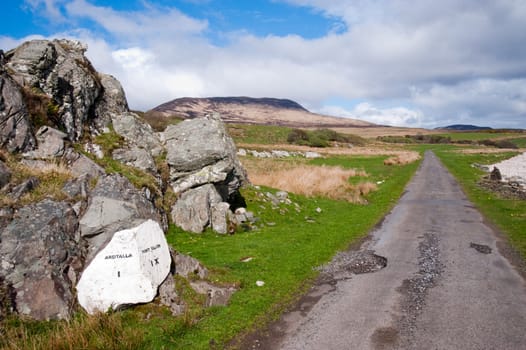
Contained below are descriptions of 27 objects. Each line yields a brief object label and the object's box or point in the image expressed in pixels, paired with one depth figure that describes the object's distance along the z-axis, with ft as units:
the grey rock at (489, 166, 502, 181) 136.73
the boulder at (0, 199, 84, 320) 28.14
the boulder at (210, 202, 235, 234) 61.66
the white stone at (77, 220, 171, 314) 30.19
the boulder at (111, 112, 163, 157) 67.67
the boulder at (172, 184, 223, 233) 60.03
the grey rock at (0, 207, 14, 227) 30.78
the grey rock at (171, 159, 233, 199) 65.33
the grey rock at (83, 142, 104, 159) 57.98
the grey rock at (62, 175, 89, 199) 37.06
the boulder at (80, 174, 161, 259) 33.96
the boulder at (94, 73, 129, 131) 67.62
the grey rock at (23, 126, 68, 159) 46.73
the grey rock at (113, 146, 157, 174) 61.36
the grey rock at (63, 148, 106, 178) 46.59
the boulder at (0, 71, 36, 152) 43.91
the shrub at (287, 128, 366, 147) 347.77
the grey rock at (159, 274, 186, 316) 32.27
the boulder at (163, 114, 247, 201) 65.92
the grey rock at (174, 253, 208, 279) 38.01
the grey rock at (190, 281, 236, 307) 34.88
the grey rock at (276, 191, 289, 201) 85.20
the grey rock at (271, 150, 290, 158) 228.12
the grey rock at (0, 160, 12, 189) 35.14
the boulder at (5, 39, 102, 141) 54.80
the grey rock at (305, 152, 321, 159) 235.73
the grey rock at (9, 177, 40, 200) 33.96
